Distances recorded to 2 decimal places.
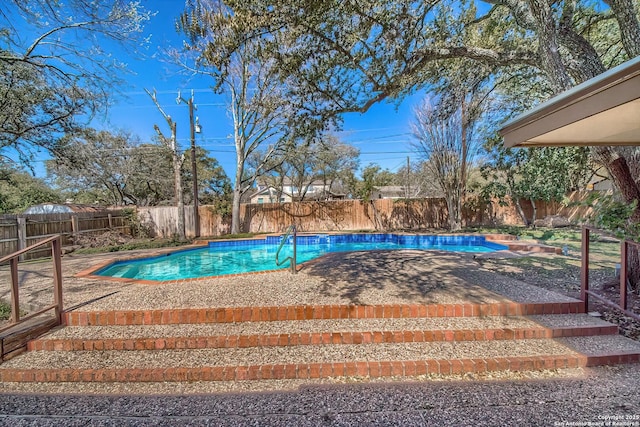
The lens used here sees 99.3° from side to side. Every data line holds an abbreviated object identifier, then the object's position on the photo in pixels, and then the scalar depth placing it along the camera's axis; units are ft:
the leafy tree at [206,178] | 60.13
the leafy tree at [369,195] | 44.75
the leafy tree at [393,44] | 11.35
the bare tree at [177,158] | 37.83
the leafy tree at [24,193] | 37.37
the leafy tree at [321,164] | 53.01
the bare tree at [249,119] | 35.70
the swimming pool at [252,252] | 22.60
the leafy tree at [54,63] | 14.73
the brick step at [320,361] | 7.22
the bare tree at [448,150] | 35.68
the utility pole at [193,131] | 37.78
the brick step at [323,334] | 8.56
